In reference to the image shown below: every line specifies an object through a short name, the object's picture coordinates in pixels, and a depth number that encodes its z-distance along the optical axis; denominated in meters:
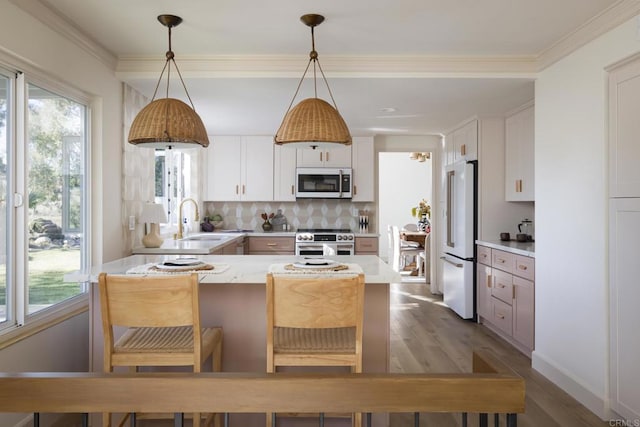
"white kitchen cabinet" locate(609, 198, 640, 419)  2.38
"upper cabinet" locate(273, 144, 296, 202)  6.01
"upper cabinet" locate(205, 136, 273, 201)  6.03
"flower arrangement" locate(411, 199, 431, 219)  8.08
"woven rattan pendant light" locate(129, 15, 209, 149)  2.33
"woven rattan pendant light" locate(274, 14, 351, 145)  2.31
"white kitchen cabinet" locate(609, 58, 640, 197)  2.40
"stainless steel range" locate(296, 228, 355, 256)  5.64
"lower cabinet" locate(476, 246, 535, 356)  3.70
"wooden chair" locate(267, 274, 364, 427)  1.83
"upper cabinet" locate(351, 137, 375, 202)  6.00
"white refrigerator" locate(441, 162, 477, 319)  4.85
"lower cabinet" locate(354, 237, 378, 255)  5.75
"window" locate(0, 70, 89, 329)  2.25
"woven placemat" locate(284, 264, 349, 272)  2.38
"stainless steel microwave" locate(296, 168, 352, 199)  5.89
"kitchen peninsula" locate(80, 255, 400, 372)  2.37
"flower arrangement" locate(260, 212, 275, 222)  6.18
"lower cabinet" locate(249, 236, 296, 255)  5.80
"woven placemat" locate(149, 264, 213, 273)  2.30
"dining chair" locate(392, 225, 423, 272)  7.55
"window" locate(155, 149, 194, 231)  4.93
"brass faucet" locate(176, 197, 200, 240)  4.68
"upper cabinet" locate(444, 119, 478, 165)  4.92
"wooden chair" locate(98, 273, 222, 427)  1.82
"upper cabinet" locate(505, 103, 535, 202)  4.29
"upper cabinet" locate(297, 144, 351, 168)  5.97
